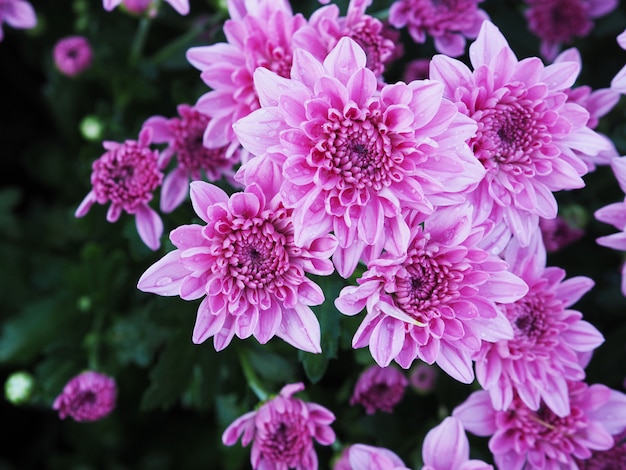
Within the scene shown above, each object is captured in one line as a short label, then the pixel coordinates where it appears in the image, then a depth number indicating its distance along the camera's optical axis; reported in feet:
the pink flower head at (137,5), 1.17
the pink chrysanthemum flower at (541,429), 1.00
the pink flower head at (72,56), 1.19
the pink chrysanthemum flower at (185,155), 1.02
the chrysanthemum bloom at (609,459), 1.04
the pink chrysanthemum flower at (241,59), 0.94
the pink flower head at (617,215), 0.96
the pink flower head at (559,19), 1.21
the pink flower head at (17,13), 1.17
